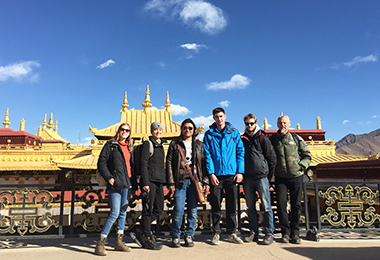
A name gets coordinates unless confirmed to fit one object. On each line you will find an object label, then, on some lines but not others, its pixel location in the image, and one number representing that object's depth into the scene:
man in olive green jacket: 4.33
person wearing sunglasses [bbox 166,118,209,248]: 4.09
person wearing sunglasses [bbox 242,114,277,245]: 4.21
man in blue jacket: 4.17
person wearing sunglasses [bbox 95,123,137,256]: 3.83
